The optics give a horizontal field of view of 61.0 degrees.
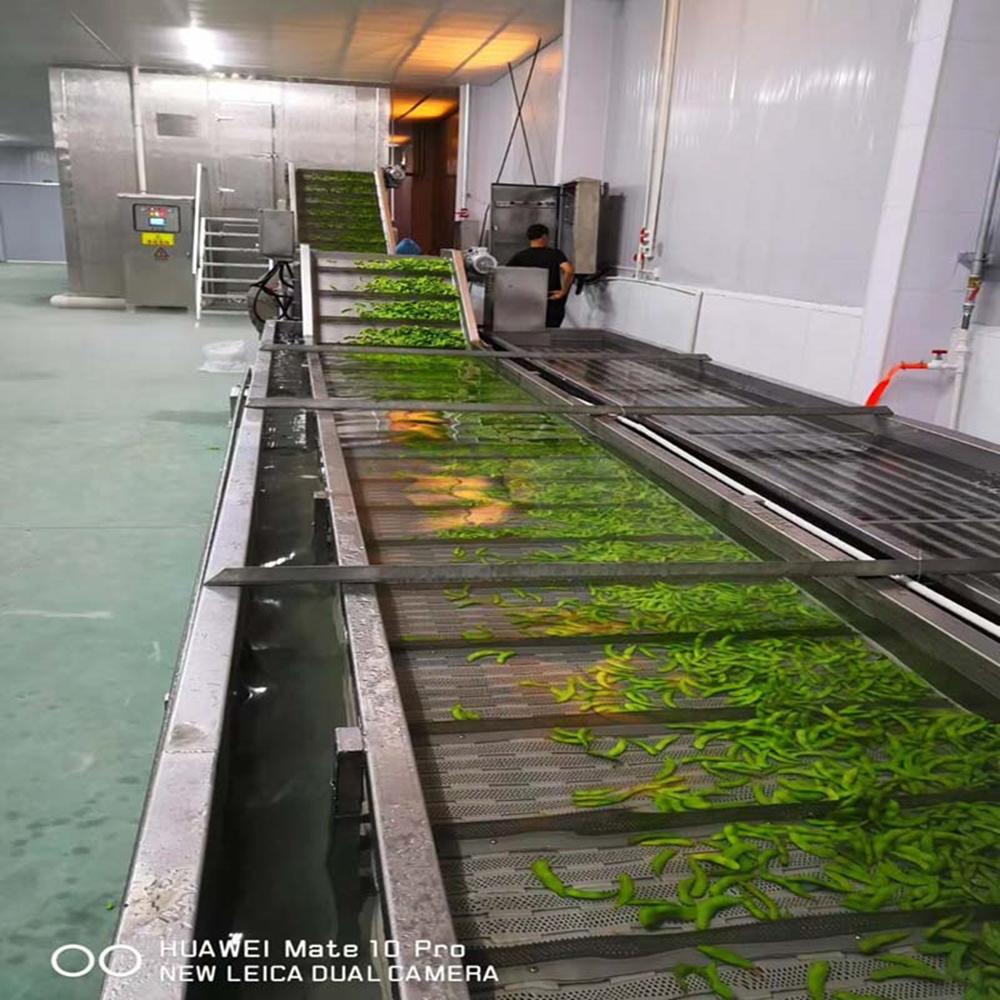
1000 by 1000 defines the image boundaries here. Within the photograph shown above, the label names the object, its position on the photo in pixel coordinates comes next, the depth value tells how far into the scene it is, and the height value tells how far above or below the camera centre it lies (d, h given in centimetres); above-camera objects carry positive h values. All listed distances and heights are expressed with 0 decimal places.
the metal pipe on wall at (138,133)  1414 +126
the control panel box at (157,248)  1304 -52
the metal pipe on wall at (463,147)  1557 +148
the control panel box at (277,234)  793 -13
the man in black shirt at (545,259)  887 -25
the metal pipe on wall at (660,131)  802 +101
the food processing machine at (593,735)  135 -103
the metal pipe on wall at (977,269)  436 -5
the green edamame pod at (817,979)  129 -107
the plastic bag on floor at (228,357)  873 -147
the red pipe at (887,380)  473 -68
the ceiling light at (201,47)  1177 +239
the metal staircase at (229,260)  1377 -70
